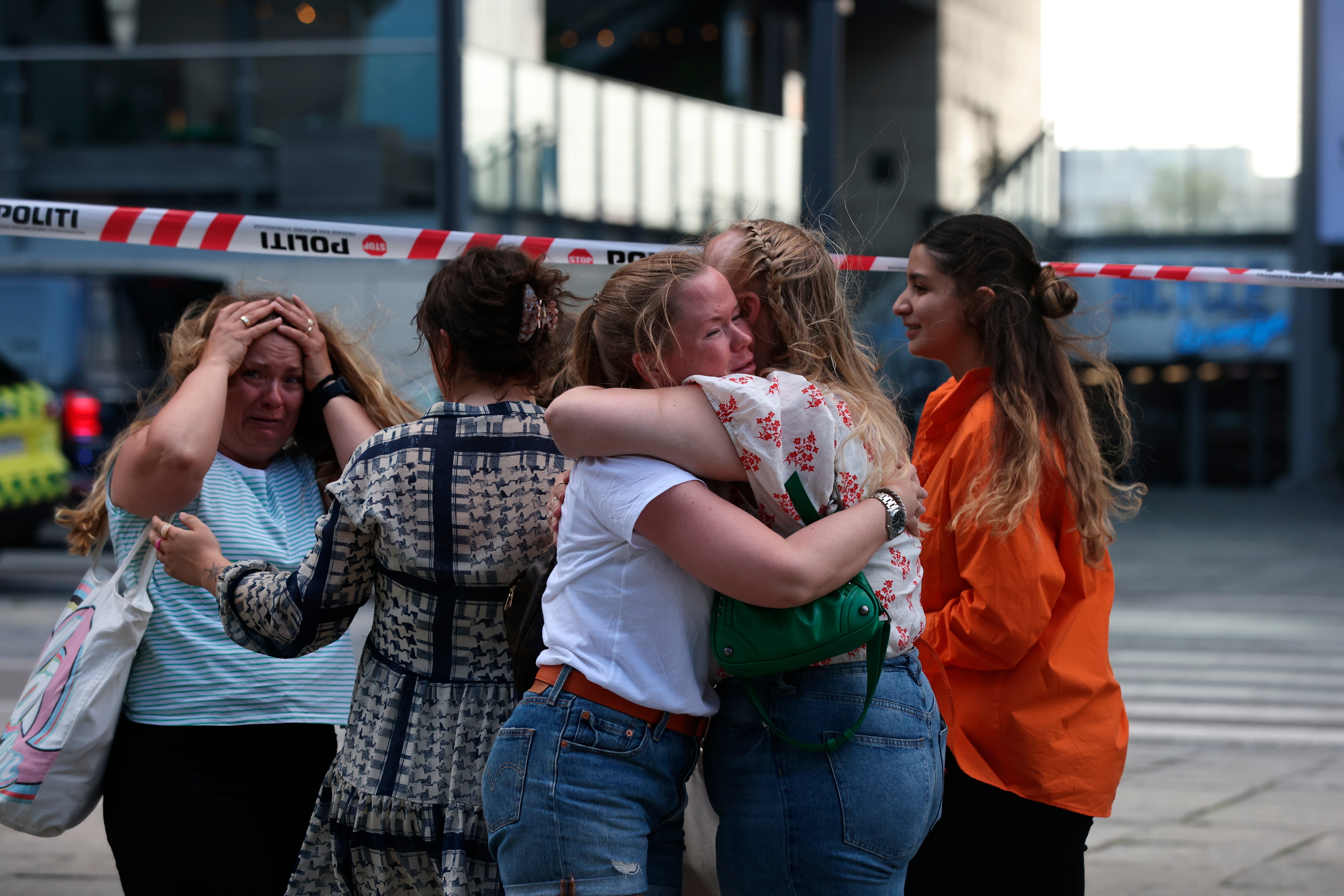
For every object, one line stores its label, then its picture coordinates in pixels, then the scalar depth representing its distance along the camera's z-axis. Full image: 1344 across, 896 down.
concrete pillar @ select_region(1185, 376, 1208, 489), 60.37
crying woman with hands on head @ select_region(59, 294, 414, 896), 5.19
